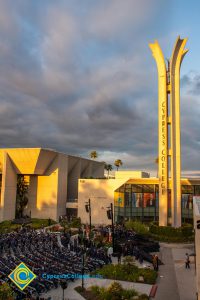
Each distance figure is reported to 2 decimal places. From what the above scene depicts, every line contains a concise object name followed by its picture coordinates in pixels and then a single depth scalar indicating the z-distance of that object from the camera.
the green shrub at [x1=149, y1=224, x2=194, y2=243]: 41.31
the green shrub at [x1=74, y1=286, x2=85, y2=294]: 21.23
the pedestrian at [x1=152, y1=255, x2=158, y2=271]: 26.73
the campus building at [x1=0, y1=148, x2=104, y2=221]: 57.76
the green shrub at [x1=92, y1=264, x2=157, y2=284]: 23.66
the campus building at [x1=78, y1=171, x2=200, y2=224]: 53.03
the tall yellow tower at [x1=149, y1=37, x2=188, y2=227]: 44.28
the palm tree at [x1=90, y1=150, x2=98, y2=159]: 107.38
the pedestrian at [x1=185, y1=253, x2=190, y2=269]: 28.06
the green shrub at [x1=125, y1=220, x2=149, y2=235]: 41.53
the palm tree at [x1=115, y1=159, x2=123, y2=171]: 116.00
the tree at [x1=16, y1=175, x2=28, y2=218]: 64.69
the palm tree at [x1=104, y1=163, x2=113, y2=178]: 123.79
